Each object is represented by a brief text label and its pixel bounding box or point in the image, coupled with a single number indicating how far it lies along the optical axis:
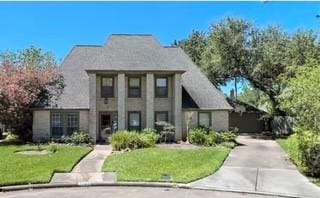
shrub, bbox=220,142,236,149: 14.04
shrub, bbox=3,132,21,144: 14.88
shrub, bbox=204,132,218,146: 14.54
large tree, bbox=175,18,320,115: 18.41
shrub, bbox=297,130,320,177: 9.76
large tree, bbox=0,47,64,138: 14.48
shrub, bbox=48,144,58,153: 12.30
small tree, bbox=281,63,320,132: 9.25
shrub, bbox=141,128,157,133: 15.04
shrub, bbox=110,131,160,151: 12.77
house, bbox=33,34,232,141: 15.22
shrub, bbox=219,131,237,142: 15.10
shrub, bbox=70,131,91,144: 14.79
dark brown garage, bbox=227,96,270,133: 22.56
